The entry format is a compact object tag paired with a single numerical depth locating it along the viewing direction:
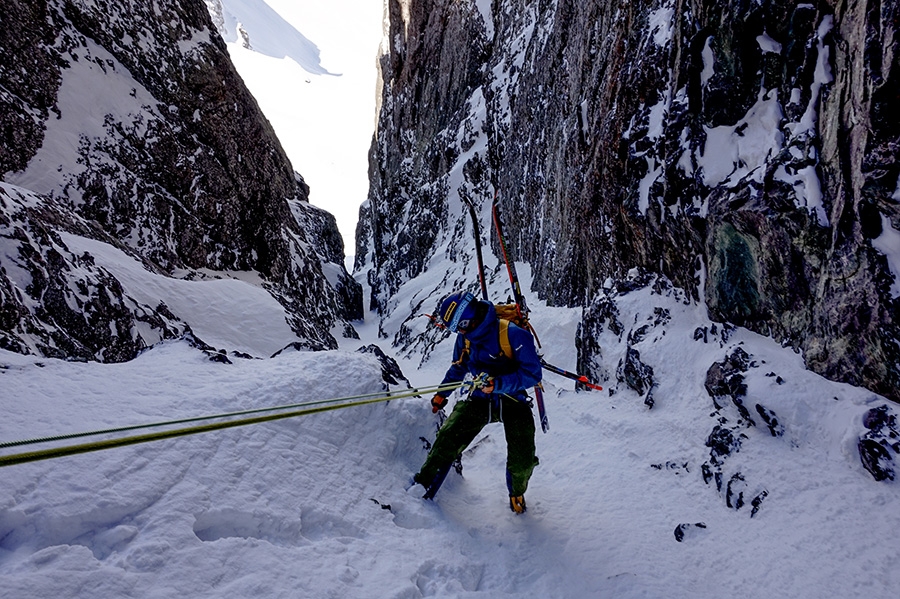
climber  4.86
